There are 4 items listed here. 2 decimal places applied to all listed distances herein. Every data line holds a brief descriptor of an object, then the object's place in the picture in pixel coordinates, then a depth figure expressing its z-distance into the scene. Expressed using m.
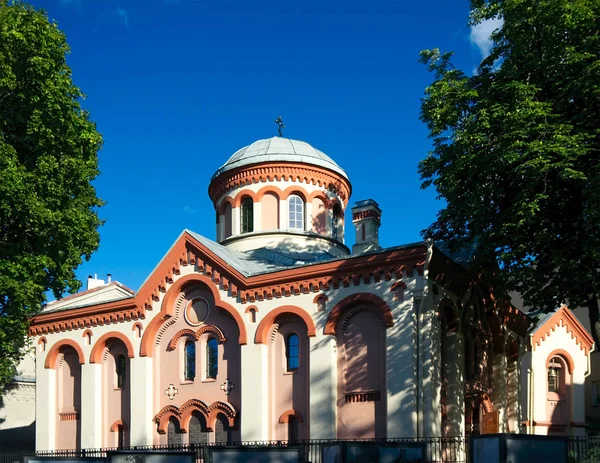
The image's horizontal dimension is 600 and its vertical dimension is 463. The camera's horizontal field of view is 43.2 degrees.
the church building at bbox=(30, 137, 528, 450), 22.09
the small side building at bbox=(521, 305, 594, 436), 32.00
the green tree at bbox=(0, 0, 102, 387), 23.88
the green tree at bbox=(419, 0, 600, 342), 18.48
